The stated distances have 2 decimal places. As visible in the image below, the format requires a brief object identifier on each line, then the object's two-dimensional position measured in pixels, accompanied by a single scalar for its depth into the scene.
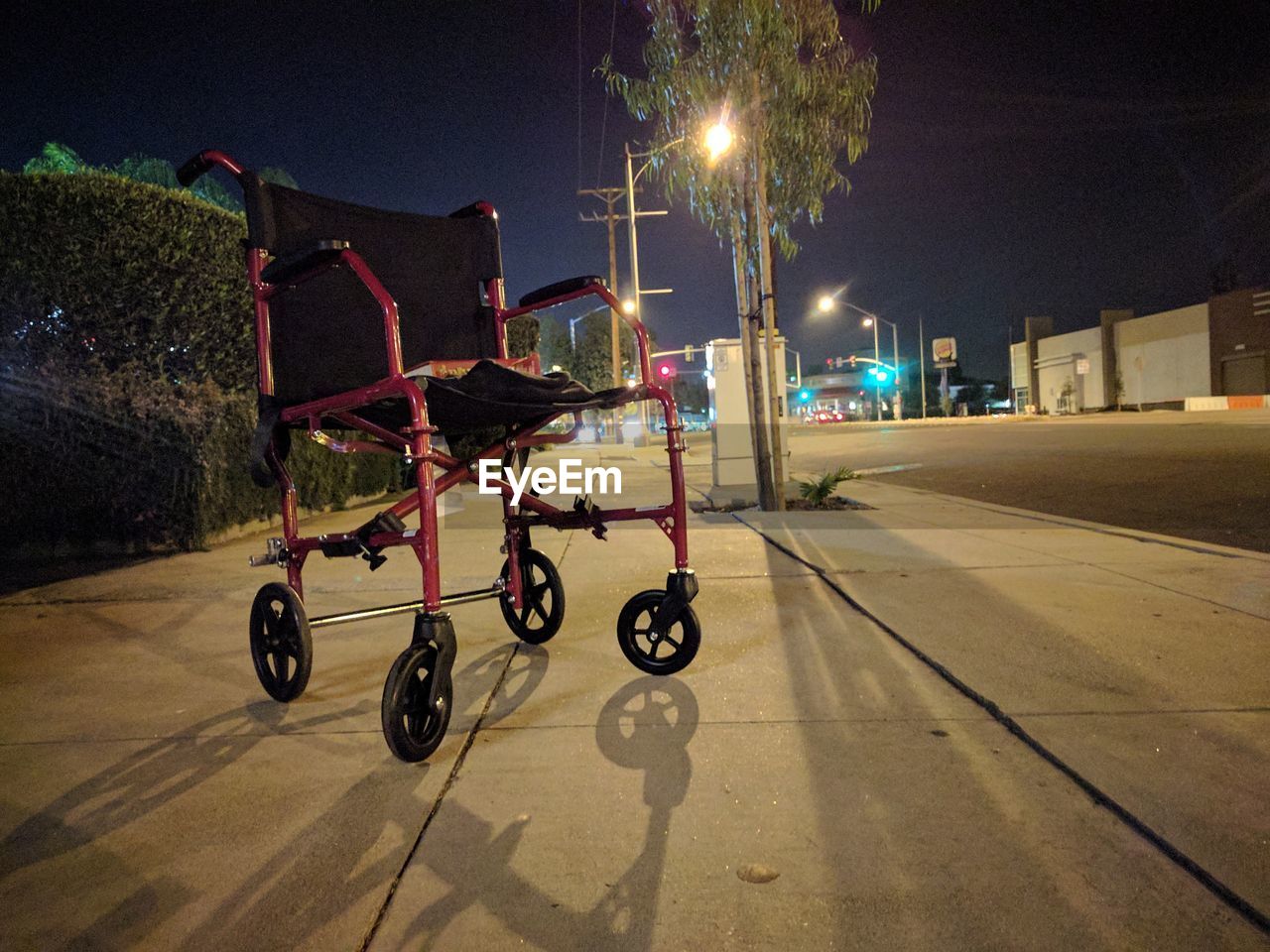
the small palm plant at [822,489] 9.26
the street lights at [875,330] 52.80
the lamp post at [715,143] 8.27
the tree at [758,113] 7.91
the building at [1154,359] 44.66
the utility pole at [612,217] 31.92
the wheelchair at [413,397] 2.50
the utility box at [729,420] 11.34
